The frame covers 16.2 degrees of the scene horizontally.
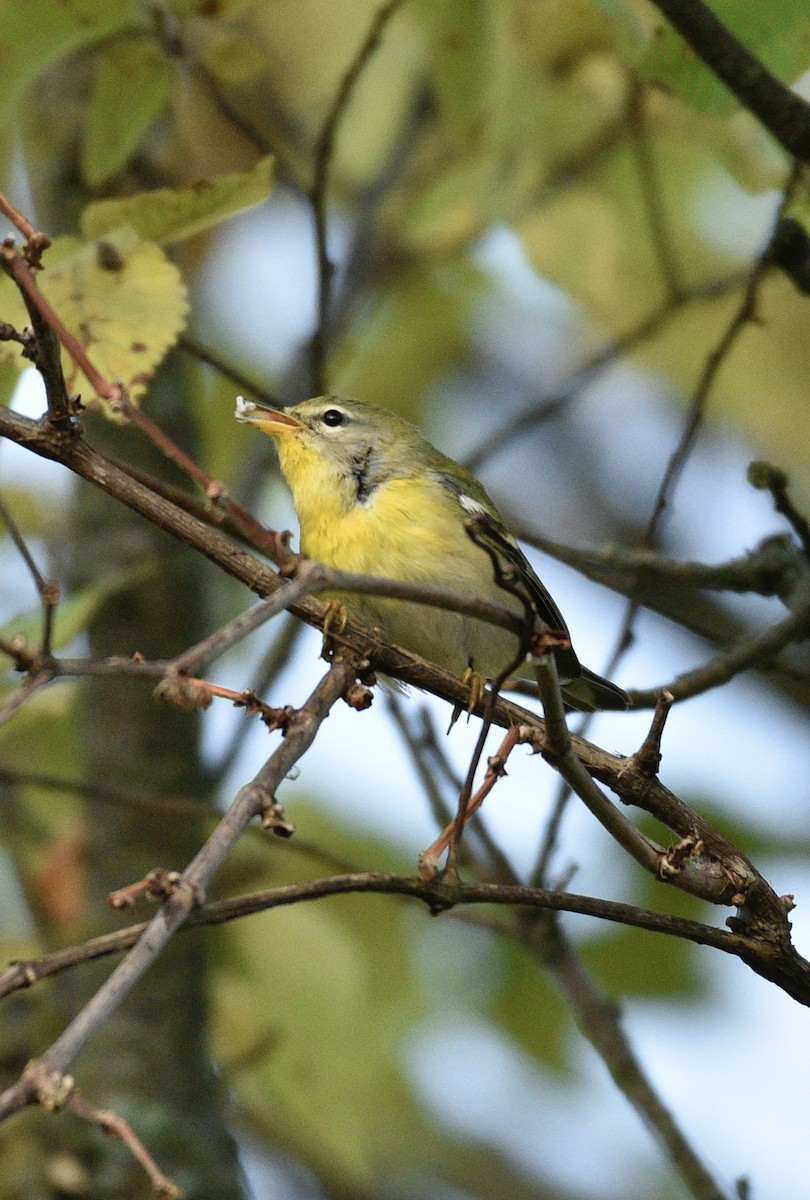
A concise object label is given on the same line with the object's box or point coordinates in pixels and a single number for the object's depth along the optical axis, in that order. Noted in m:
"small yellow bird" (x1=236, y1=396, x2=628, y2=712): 6.86
